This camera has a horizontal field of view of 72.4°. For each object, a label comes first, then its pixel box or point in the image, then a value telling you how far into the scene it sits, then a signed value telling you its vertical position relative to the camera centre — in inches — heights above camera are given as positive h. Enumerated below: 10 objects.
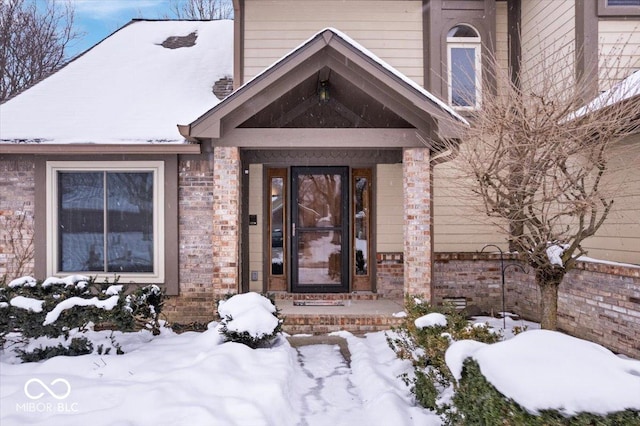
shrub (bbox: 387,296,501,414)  154.2 -46.3
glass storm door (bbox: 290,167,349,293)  336.5 -1.8
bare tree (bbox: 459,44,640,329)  172.9 +26.6
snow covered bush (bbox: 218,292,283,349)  203.5 -47.3
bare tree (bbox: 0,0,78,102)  658.8 +282.8
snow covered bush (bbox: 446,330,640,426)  88.8 -36.6
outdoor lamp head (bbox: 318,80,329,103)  271.1 +82.1
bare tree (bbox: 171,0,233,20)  794.2 +391.6
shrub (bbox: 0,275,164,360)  196.2 -39.1
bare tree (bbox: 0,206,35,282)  274.1 -11.3
